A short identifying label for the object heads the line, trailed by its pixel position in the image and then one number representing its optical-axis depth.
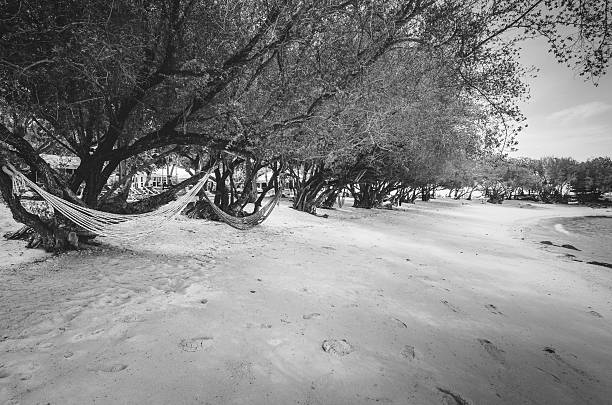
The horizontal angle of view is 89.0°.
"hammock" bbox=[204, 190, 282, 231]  9.38
